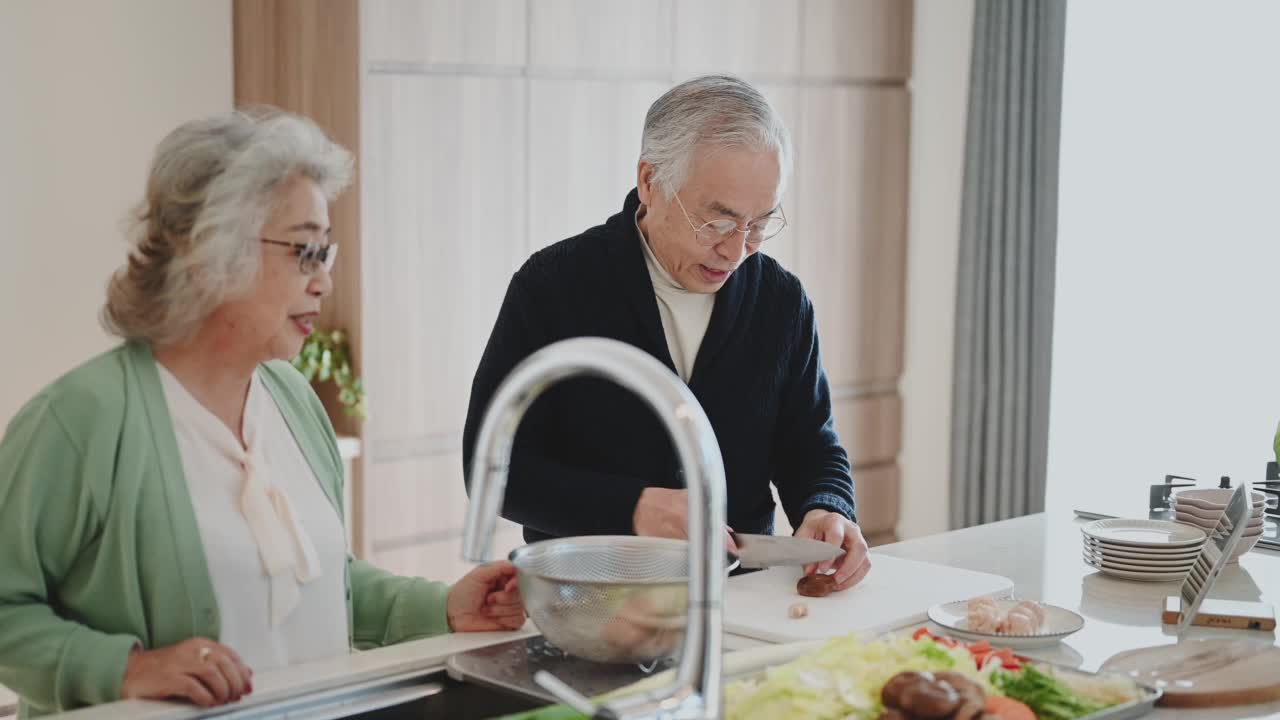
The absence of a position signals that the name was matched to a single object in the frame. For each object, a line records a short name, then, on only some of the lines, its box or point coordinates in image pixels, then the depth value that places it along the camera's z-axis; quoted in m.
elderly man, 2.28
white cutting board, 2.03
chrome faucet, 1.25
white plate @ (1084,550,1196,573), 2.44
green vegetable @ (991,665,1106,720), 1.64
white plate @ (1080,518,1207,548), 2.45
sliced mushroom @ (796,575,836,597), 2.18
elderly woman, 1.76
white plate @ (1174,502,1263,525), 2.64
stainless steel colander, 1.70
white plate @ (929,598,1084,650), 1.99
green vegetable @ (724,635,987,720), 1.57
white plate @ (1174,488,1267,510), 2.65
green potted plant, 3.97
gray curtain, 5.10
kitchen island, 1.74
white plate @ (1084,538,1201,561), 2.44
